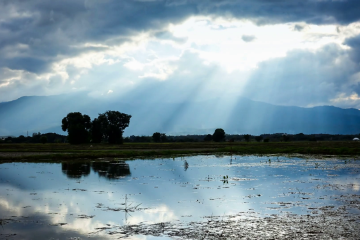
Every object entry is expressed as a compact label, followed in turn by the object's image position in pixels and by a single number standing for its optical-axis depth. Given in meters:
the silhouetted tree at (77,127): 104.31
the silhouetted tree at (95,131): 111.86
